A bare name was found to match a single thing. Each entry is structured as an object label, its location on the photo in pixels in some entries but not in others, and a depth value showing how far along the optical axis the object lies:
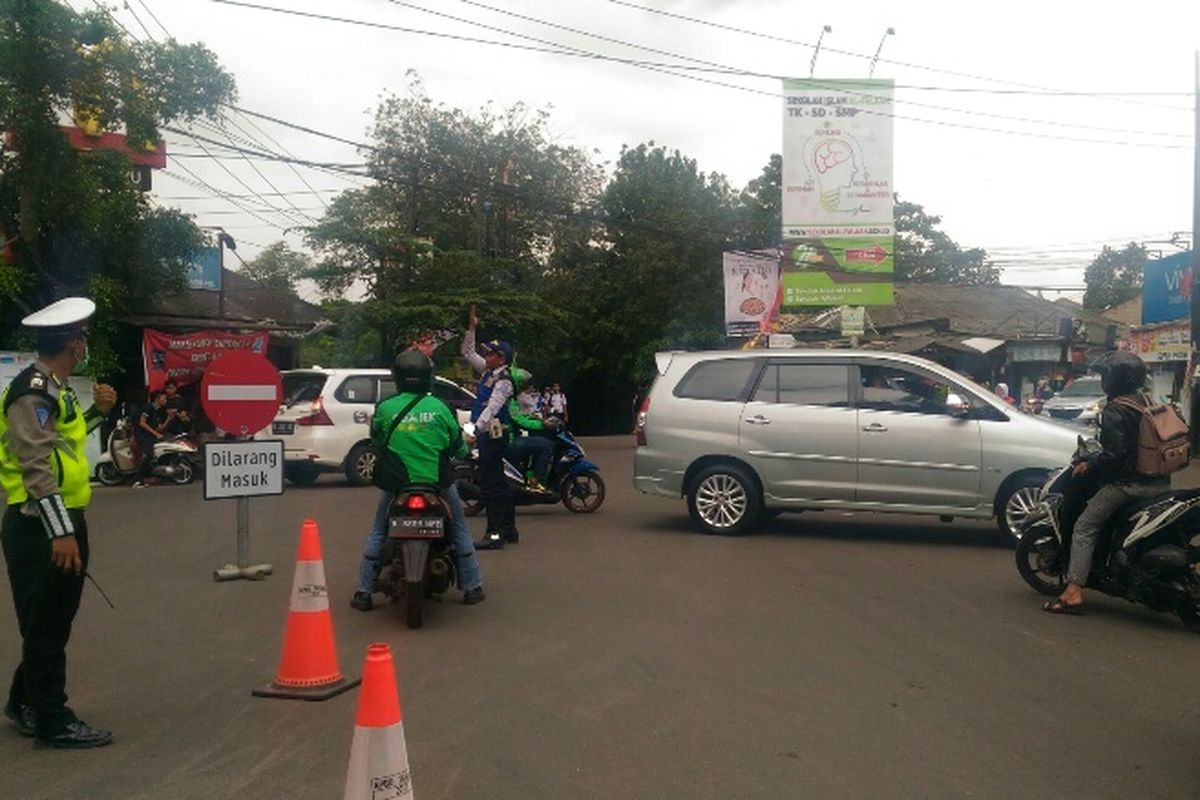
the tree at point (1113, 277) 65.50
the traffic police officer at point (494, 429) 10.81
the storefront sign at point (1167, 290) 28.92
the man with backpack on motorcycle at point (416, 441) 7.87
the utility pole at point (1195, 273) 22.70
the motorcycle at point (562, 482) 13.42
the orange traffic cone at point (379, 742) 3.73
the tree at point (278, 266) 48.44
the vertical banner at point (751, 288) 31.19
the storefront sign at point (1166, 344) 27.08
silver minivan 11.38
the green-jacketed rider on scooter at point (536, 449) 13.42
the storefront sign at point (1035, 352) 39.59
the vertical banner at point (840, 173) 24.59
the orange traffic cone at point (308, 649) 6.12
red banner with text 21.08
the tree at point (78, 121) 19.69
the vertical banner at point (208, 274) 29.56
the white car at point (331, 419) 17.58
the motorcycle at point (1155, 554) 7.77
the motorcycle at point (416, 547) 7.56
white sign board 9.11
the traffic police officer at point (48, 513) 5.02
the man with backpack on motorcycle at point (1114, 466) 7.97
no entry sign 9.44
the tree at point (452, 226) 27.56
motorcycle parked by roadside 19.05
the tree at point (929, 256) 57.75
